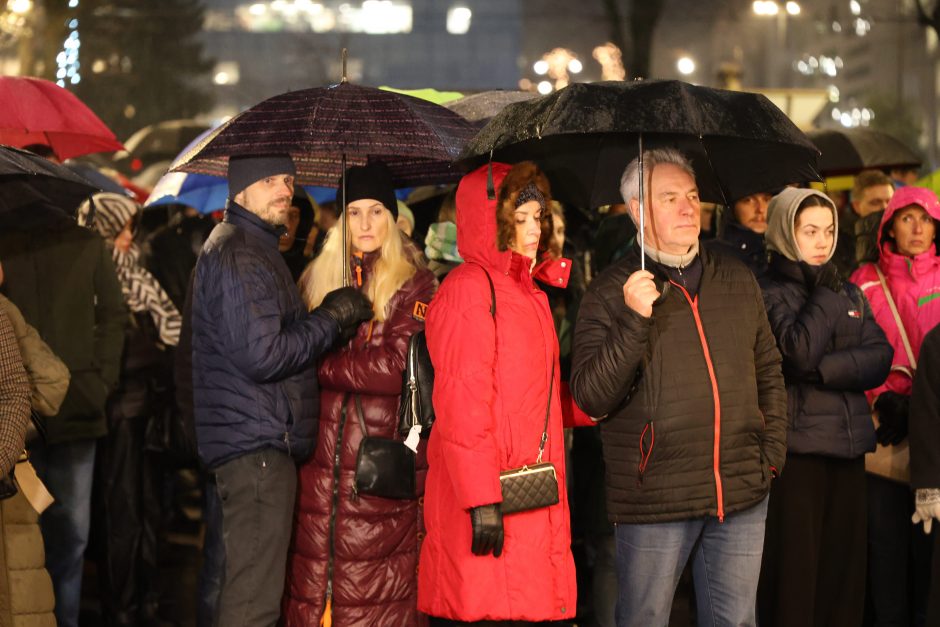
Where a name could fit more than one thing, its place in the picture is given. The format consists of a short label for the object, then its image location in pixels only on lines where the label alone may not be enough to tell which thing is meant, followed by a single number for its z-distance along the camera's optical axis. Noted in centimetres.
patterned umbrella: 1156
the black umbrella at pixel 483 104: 1509
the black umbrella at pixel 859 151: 2030
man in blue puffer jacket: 1139
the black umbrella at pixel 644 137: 952
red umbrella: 1434
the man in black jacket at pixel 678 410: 1021
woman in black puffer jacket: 1245
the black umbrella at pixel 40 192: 1314
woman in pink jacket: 1394
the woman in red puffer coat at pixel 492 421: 1002
